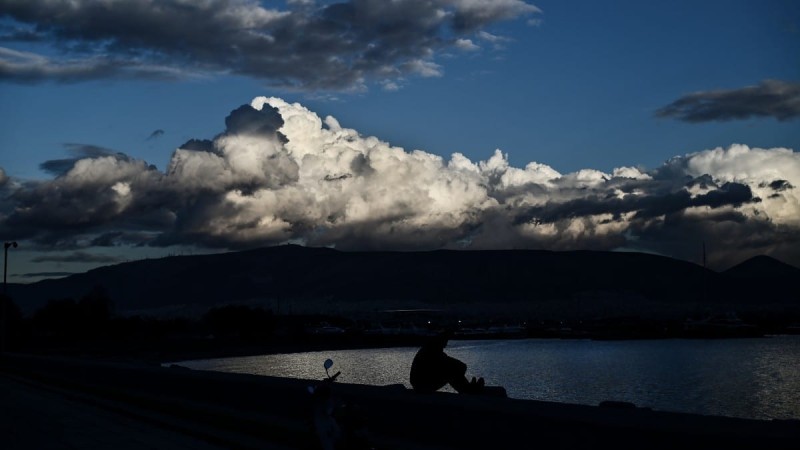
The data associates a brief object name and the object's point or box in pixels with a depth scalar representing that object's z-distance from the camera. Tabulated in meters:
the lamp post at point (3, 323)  89.60
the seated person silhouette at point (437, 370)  20.33
